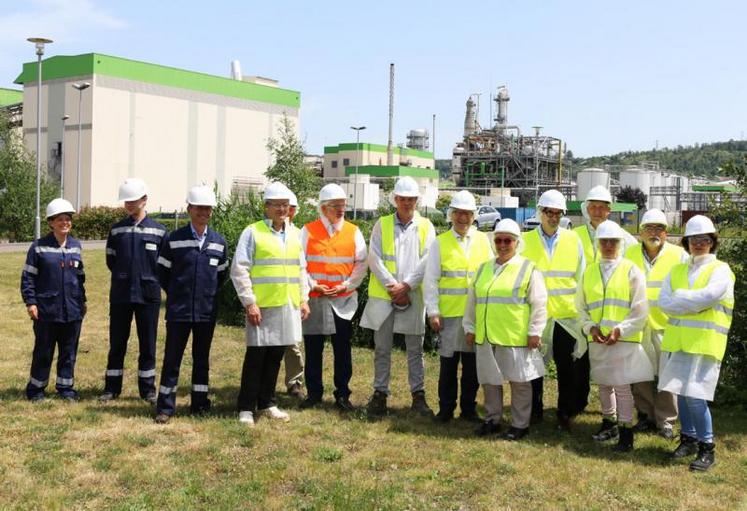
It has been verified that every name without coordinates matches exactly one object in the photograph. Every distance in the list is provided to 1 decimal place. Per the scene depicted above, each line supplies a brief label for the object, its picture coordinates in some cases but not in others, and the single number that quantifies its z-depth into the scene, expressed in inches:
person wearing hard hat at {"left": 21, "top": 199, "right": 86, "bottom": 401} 288.0
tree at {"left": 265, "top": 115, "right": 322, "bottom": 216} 1162.0
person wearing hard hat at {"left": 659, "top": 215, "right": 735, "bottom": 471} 230.7
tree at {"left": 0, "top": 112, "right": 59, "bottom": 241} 1175.0
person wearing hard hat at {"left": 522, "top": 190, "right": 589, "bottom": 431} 269.6
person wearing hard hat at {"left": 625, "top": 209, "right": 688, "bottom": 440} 264.5
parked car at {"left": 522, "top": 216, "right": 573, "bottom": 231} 1512.1
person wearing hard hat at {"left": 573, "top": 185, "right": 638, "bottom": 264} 278.4
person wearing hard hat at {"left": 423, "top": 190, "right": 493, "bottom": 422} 275.3
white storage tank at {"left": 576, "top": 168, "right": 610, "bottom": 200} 2635.3
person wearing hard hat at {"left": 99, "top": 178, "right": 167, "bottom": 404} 285.7
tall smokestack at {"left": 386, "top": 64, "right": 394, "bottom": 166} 2736.2
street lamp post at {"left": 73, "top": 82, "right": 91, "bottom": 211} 1826.3
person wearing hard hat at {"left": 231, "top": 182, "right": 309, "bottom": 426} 264.2
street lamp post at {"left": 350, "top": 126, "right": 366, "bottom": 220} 2046.1
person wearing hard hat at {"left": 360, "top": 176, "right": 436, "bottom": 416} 284.5
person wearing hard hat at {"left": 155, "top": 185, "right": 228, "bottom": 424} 264.5
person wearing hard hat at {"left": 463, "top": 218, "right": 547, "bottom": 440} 255.0
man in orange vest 288.8
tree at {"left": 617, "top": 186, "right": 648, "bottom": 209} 2647.6
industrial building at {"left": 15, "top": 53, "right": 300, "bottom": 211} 1968.5
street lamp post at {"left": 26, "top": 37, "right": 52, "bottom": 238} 845.8
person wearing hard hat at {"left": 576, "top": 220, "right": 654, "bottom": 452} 249.6
